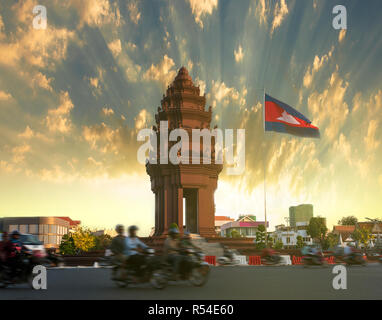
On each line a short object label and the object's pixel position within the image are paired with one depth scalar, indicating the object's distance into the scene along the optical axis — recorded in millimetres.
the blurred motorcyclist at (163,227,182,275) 12742
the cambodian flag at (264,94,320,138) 28031
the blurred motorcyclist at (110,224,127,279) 12688
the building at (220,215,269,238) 112750
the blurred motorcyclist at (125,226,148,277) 12539
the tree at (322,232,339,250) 96388
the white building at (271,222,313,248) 123412
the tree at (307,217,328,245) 100750
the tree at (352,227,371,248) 92500
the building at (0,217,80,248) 117688
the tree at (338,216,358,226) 161375
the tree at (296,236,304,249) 79869
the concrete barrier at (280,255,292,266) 29520
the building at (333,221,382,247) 105750
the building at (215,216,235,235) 156075
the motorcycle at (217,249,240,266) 27750
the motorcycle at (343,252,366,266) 25438
